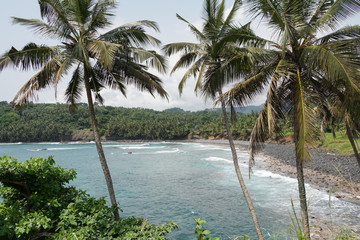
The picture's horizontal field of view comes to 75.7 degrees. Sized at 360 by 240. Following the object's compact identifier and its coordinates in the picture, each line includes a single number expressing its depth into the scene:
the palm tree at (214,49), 6.76
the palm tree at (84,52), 6.48
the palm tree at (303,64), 5.05
